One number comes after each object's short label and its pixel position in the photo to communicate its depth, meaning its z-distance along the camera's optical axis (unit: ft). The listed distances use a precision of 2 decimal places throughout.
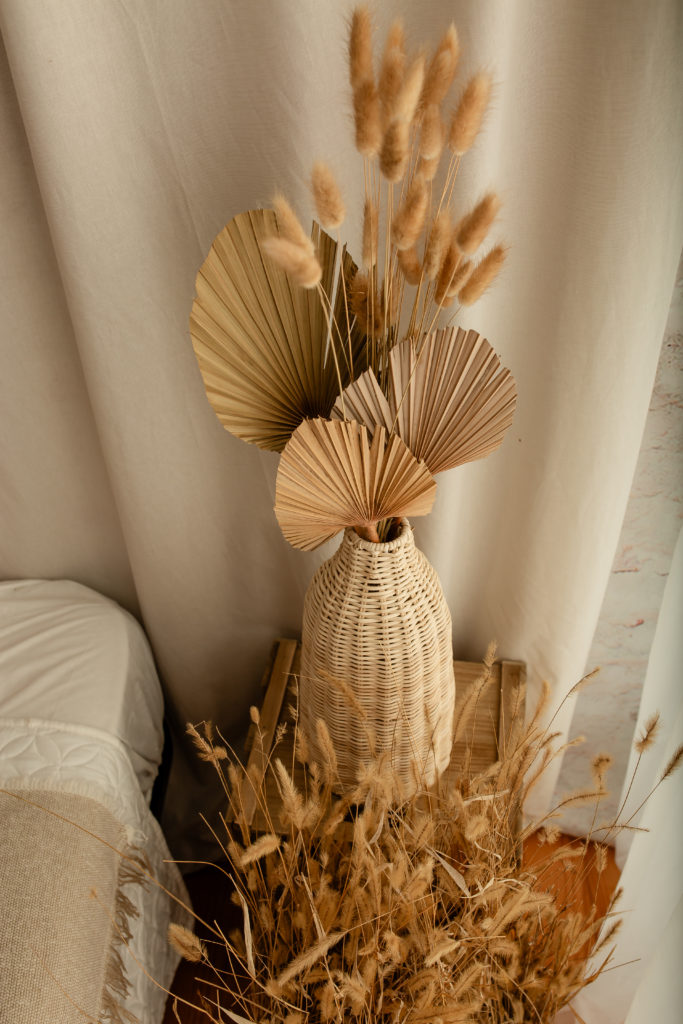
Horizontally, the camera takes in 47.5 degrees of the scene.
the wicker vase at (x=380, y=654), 2.73
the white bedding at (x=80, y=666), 3.56
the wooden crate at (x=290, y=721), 3.44
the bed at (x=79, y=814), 2.83
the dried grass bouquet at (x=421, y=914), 2.40
